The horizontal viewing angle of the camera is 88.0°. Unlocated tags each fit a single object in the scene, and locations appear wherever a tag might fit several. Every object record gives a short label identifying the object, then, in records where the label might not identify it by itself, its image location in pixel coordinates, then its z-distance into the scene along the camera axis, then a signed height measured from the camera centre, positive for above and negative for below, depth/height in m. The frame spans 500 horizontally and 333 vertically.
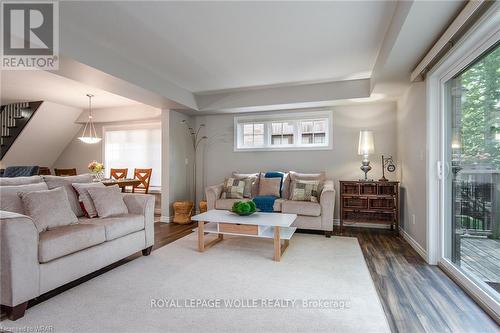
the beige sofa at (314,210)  4.02 -0.67
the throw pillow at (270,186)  4.66 -0.33
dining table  4.61 -0.25
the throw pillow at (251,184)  4.75 -0.29
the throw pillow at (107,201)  2.96 -0.38
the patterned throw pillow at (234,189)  4.67 -0.37
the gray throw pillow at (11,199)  2.34 -0.27
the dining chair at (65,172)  6.34 -0.08
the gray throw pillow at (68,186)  2.88 -0.19
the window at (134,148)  6.31 +0.53
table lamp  4.35 +0.37
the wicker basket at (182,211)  4.92 -0.81
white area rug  1.78 -1.07
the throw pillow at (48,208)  2.33 -0.37
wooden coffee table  3.01 -0.70
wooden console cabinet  4.11 -0.56
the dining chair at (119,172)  6.03 -0.10
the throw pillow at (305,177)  4.52 -0.16
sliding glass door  2.00 -0.04
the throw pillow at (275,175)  4.87 -0.13
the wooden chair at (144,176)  5.69 -0.17
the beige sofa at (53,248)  1.85 -0.71
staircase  5.98 +1.16
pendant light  6.83 +1.04
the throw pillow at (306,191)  4.25 -0.38
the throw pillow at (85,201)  2.95 -0.37
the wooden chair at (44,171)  6.59 -0.05
